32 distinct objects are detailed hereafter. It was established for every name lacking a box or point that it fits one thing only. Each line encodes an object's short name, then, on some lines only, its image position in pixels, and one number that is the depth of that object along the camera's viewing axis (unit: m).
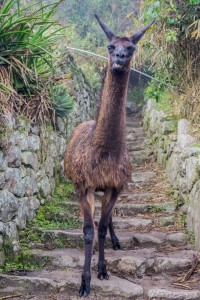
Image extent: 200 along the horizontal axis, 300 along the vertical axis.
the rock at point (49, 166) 6.04
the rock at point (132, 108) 12.59
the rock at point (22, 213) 4.68
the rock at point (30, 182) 5.00
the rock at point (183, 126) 6.30
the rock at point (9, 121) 4.43
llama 3.93
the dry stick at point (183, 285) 3.98
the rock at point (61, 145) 6.76
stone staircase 3.86
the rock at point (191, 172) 5.05
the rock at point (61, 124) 6.66
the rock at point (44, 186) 5.66
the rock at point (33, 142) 5.28
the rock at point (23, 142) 4.91
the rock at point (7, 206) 4.21
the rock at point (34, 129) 5.37
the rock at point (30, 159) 5.06
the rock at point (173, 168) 6.22
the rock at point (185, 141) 5.86
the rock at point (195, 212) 4.68
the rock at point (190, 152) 5.30
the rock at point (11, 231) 4.28
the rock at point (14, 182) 4.44
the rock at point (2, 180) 4.27
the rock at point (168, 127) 7.07
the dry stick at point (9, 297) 3.59
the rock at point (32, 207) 5.07
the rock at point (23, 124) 4.93
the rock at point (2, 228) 4.15
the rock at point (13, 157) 4.50
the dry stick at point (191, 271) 4.19
